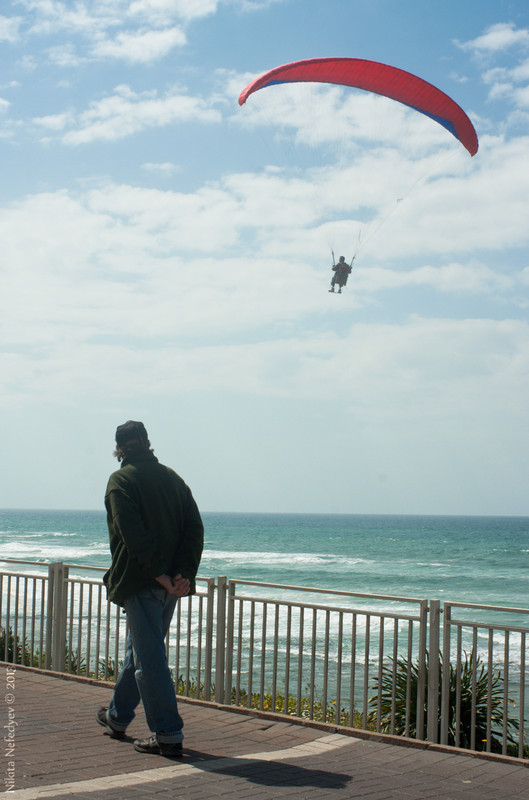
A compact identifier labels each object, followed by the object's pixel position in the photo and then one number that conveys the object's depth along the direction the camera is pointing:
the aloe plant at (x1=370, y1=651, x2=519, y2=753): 7.64
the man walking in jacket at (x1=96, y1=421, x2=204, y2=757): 4.75
